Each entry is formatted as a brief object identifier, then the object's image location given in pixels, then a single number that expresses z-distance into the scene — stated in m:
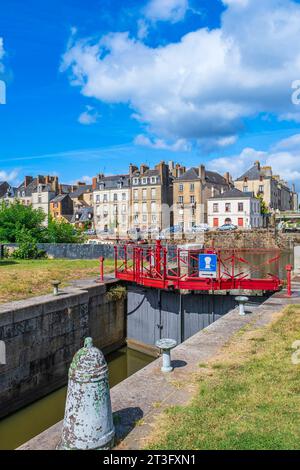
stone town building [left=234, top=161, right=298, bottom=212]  67.06
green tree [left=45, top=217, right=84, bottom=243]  29.27
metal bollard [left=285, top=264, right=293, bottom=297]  11.72
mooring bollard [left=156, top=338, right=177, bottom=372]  6.40
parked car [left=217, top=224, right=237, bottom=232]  53.84
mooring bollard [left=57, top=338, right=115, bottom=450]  3.98
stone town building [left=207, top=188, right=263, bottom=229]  56.50
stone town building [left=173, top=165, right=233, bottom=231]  59.84
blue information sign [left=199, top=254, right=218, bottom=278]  12.76
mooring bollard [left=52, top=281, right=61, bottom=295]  12.22
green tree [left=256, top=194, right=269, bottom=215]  64.38
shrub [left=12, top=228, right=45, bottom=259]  24.55
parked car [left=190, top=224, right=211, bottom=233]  54.38
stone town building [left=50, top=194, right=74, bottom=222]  70.31
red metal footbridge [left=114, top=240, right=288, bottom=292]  12.62
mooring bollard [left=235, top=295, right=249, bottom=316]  10.08
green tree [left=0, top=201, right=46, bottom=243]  27.67
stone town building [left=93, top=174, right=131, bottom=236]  63.39
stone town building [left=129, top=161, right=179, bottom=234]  60.34
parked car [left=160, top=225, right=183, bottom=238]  54.47
